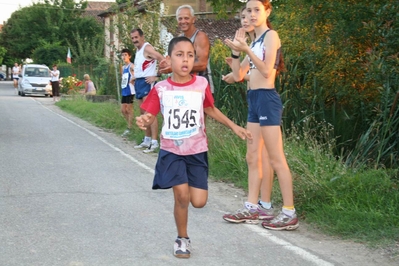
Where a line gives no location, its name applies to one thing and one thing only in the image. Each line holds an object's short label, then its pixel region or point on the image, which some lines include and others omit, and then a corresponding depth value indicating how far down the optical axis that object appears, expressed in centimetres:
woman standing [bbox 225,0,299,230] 645
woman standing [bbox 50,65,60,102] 3497
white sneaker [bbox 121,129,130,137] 1483
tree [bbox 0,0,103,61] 7200
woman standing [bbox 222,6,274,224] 678
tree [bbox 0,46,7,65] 9447
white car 3953
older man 813
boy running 554
